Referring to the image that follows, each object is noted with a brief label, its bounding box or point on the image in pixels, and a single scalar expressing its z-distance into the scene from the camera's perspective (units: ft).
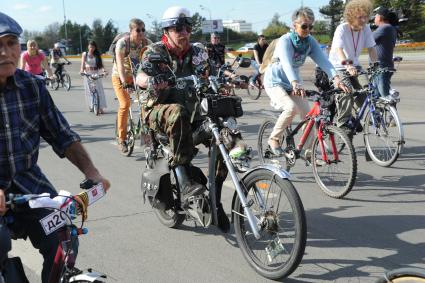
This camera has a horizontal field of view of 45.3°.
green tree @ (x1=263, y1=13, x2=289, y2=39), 290.21
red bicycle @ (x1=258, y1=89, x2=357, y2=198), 17.37
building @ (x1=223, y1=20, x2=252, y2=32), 511.40
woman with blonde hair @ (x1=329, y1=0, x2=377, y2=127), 22.09
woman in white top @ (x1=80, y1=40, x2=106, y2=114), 46.42
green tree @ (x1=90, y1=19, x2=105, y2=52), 286.17
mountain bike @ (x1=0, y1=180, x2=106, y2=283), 7.28
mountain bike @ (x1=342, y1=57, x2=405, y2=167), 21.06
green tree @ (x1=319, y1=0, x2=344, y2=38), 253.24
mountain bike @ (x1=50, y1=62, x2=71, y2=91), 69.62
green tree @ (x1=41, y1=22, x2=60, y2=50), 333.37
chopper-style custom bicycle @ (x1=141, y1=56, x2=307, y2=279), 11.19
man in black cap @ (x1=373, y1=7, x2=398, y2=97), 27.53
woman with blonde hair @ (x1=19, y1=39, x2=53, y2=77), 37.17
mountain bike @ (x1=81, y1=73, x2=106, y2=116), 42.83
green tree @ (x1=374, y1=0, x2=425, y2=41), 201.67
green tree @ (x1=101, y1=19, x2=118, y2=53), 289.74
